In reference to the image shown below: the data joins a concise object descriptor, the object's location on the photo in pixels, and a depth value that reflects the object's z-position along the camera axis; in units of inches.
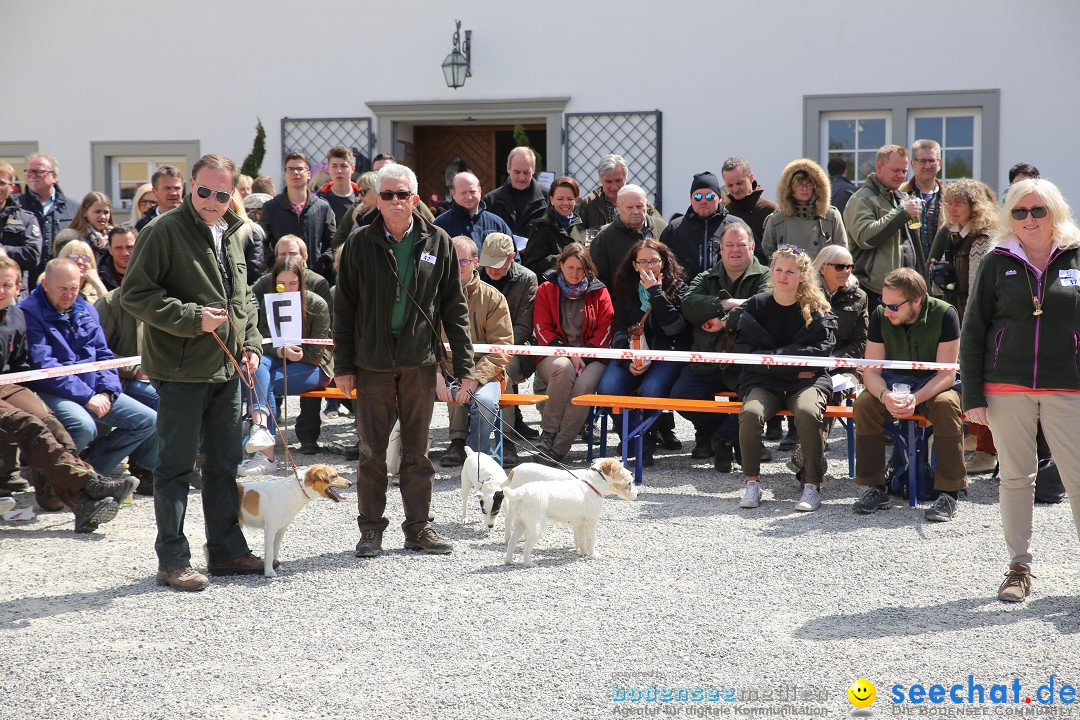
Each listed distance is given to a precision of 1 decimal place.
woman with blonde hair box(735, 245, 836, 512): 291.6
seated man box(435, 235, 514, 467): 316.5
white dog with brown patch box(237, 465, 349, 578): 220.2
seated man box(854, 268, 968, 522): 273.9
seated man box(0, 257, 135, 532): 257.3
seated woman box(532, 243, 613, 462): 330.3
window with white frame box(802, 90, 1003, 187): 514.9
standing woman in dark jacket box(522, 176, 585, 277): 380.8
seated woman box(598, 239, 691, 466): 330.6
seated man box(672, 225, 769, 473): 323.6
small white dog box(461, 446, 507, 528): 255.9
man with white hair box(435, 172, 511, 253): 370.3
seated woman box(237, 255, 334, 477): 341.7
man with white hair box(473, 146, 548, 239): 398.9
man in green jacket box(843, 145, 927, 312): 347.3
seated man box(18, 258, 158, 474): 275.6
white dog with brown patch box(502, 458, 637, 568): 226.4
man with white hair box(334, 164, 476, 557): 227.5
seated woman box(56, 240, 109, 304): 317.4
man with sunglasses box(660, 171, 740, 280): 348.8
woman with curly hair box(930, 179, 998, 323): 320.5
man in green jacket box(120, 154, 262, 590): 203.9
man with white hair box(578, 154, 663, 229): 391.9
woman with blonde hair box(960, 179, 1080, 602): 199.0
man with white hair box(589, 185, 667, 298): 349.4
